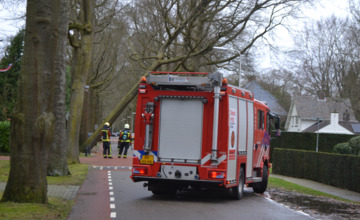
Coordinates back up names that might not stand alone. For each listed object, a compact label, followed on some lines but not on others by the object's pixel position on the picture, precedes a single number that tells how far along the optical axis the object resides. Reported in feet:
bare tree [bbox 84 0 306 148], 97.55
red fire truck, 45.70
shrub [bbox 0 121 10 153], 108.99
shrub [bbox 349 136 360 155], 87.45
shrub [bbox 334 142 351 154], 88.69
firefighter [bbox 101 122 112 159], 108.17
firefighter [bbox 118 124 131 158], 110.92
